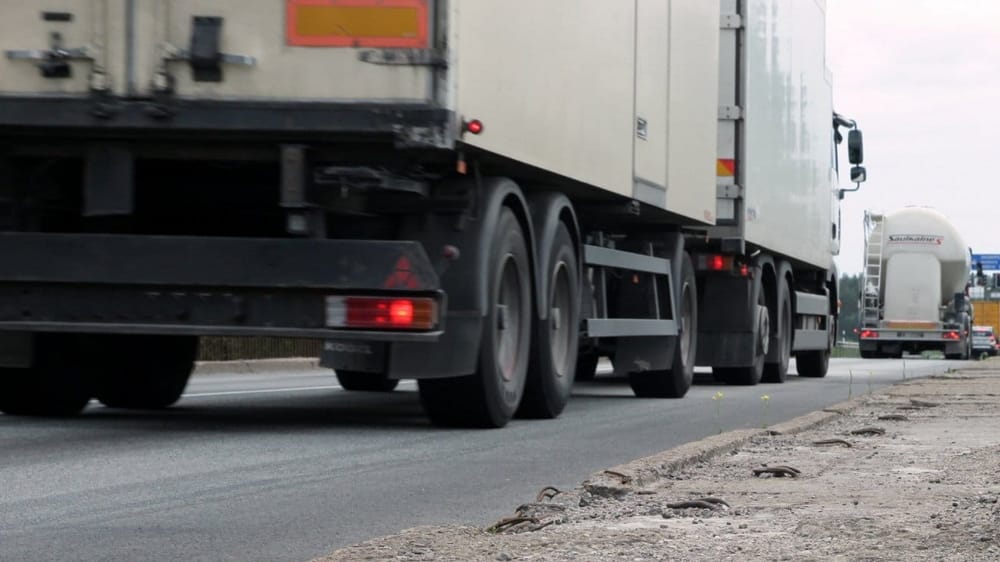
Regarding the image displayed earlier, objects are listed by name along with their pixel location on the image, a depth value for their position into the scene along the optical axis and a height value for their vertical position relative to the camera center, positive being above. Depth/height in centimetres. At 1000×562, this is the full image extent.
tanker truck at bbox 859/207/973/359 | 8417 +248
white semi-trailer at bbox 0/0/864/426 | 1847 +105
